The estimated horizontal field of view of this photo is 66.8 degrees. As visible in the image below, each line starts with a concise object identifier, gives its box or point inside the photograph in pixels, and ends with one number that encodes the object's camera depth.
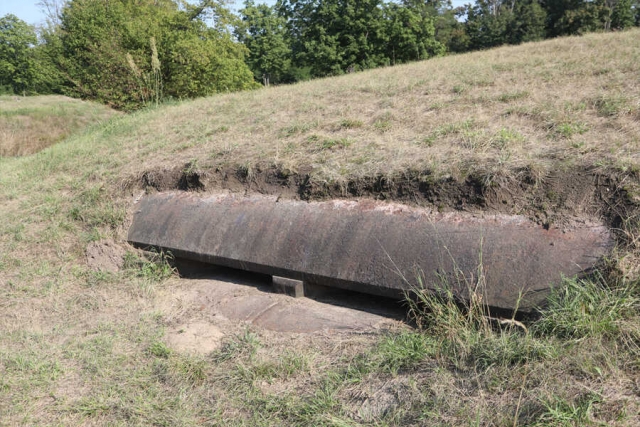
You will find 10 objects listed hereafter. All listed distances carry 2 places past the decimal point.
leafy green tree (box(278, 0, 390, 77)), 26.00
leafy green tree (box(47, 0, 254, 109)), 14.66
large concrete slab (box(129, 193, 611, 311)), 3.00
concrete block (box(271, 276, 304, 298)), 4.03
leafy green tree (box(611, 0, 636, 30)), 33.78
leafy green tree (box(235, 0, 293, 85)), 42.00
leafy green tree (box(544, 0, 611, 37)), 33.44
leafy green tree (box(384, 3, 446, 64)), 26.23
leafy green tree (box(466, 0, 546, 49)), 36.31
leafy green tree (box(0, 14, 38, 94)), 35.78
